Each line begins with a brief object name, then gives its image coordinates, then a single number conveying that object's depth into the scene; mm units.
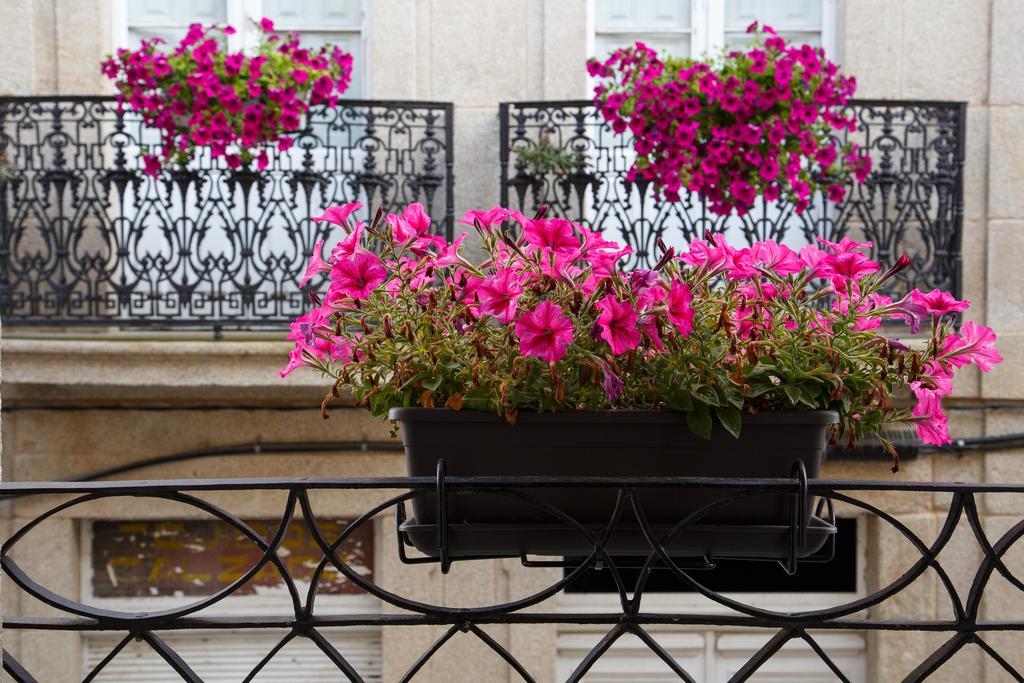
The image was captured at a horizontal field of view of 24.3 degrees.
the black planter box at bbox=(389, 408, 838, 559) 2585
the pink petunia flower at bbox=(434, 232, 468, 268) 2638
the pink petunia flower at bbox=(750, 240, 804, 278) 2658
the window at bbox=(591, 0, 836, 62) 9602
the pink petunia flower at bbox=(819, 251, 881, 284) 2631
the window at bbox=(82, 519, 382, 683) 9343
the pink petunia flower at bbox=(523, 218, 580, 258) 2559
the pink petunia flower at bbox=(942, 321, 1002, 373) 2668
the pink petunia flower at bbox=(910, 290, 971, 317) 2638
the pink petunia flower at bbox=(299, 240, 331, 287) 2683
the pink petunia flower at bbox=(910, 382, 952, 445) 2679
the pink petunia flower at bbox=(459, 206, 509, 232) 2645
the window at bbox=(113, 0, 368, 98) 9615
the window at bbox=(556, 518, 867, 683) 9385
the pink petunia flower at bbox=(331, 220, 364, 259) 2638
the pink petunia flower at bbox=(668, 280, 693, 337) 2541
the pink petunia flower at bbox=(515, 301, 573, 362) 2519
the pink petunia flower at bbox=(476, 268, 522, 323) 2554
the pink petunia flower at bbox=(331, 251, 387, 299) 2627
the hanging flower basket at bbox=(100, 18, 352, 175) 8160
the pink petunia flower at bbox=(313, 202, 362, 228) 2682
